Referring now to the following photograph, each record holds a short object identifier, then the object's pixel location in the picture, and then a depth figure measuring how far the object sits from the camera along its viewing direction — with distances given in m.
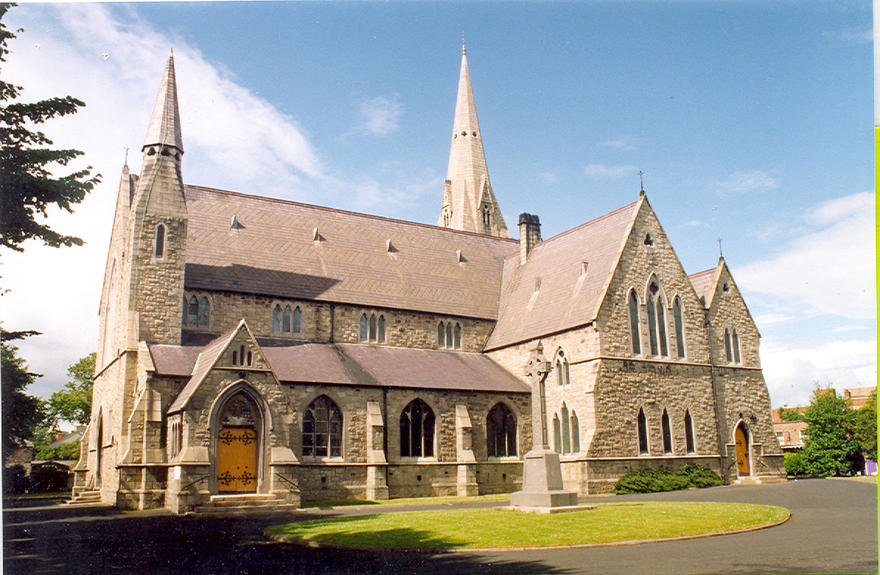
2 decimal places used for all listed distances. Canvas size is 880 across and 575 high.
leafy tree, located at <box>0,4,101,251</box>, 16.00
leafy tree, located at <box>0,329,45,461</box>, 22.66
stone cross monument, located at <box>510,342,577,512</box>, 19.59
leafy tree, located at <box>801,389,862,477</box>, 41.16
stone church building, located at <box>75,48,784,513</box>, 26.70
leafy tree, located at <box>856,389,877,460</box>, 43.34
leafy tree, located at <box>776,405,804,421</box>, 44.64
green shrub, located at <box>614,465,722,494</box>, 30.98
